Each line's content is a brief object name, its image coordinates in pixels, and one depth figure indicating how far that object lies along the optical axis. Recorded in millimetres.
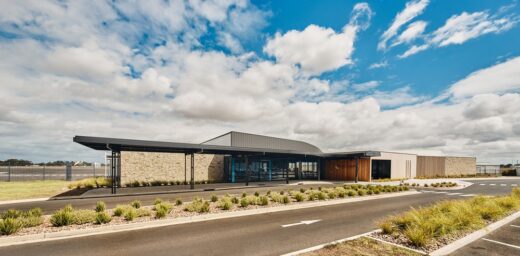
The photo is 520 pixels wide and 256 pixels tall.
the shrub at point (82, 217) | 9836
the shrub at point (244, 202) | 13633
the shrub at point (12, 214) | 9945
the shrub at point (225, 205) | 12875
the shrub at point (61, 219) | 9484
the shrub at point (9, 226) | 8352
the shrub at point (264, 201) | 14216
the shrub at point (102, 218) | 9891
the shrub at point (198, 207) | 12226
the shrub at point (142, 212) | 11232
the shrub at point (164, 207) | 11508
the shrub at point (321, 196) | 16452
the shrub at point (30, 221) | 9213
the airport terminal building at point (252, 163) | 23234
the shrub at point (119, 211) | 11117
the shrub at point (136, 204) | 12891
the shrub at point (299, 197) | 15631
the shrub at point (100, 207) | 11753
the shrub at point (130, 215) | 10461
